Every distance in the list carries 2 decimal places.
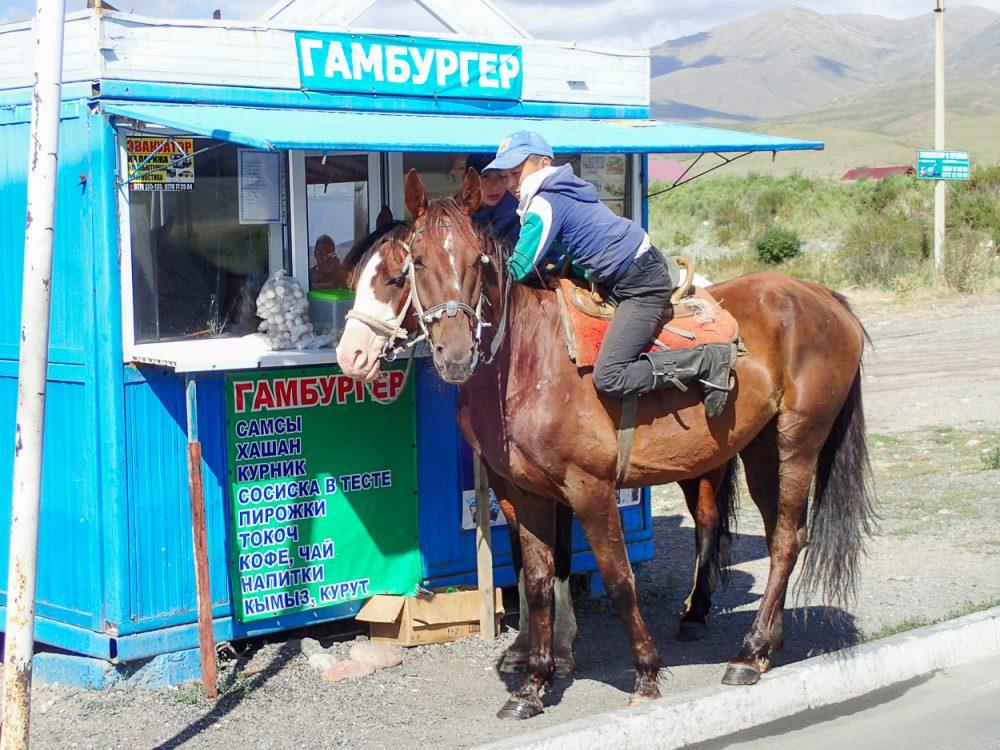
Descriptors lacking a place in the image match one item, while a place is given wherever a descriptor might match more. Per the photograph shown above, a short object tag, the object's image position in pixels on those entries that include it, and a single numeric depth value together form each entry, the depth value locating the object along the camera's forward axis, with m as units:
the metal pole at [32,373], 4.16
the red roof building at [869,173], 59.54
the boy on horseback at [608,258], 5.13
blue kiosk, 5.58
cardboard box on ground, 6.38
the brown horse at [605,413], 4.89
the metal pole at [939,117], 24.55
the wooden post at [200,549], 5.47
